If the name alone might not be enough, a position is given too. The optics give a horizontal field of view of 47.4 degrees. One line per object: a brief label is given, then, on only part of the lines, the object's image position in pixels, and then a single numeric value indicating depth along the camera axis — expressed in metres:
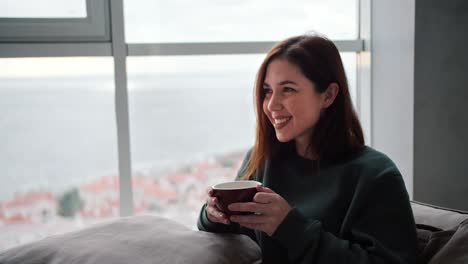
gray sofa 1.12
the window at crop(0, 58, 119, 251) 1.90
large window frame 1.84
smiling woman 1.16
